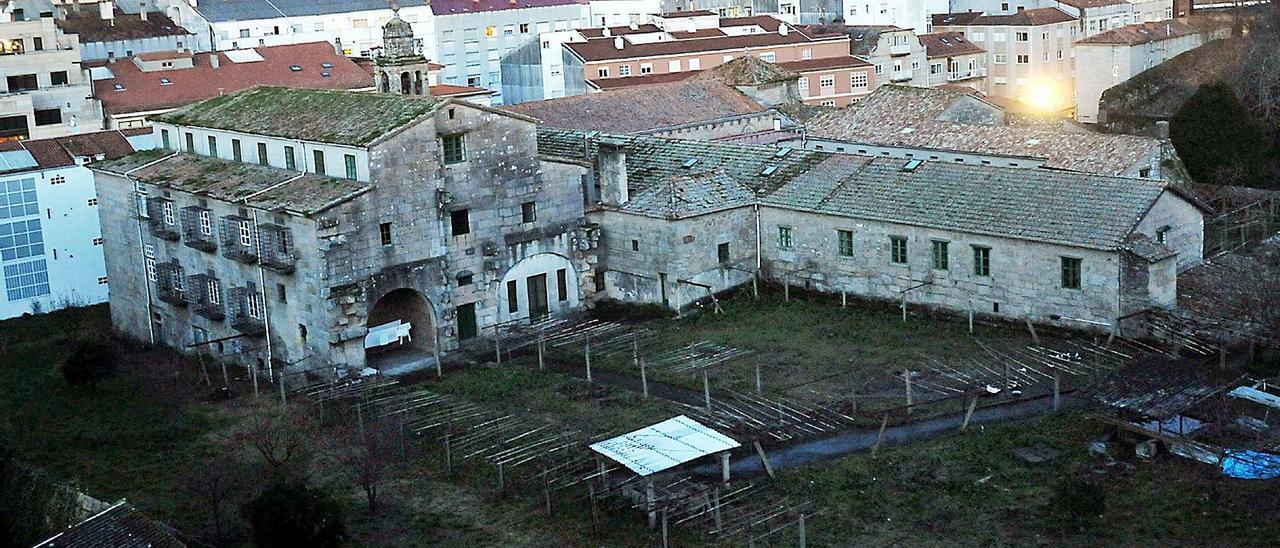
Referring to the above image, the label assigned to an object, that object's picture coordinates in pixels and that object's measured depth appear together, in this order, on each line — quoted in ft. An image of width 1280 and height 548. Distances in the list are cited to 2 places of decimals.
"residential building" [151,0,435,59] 307.78
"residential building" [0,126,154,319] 181.78
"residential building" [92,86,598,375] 143.13
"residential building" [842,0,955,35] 355.77
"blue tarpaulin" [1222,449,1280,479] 103.40
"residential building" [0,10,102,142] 228.43
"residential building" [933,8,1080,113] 333.42
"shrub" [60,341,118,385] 145.89
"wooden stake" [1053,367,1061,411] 120.78
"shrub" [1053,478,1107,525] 100.37
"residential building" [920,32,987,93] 326.24
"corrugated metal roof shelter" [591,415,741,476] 104.83
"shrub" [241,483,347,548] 97.96
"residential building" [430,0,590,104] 334.44
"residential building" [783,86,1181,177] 180.55
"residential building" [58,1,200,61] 284.00
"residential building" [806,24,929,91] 310.86
